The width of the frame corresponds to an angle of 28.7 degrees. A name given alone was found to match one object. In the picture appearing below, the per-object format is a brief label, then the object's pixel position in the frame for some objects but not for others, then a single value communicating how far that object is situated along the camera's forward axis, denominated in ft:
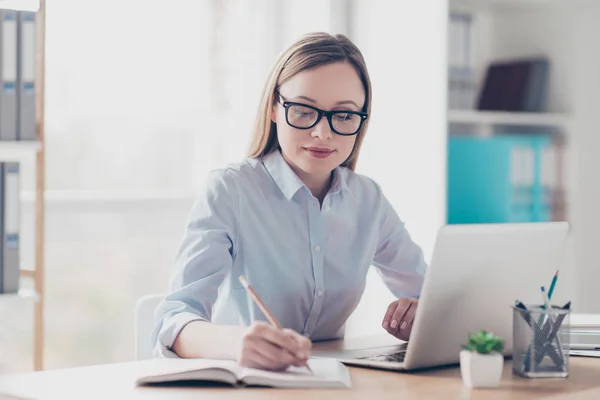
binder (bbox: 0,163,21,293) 8.98
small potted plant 5.50
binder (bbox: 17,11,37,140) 8.95
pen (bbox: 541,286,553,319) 5.79
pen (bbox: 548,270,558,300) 6.18
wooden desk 5.23
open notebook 5.39
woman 6.67
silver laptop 5.73
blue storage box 11.02
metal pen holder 5.79
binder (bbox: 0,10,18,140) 8.89
